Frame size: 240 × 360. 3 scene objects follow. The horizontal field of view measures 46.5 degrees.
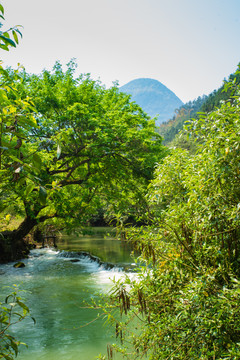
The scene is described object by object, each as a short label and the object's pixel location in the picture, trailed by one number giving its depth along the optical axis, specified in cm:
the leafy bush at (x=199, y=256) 236
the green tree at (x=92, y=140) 1108
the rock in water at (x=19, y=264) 1537
